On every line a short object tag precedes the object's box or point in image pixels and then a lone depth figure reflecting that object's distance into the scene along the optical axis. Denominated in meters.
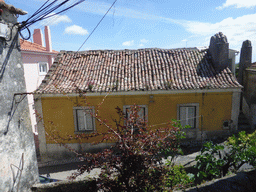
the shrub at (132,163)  3.12
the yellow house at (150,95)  9.05
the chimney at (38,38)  17.66
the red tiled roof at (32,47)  13.73
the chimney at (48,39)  16.84
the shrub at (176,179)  3.54
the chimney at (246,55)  12.65
